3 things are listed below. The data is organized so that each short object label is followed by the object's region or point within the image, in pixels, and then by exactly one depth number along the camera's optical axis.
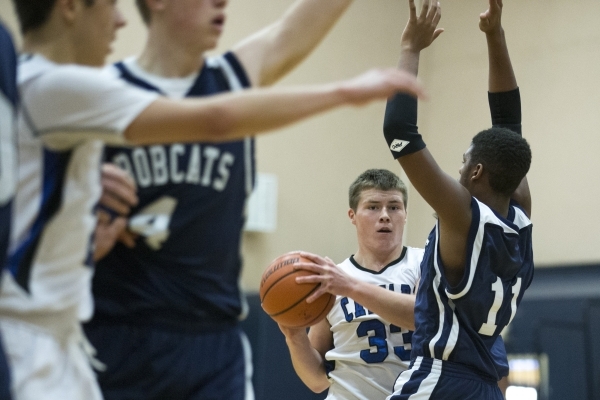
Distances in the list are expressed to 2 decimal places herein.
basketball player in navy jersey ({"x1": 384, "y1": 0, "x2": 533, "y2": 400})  6.70
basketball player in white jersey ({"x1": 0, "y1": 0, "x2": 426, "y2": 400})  3.44
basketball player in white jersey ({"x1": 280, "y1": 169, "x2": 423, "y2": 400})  7.94
